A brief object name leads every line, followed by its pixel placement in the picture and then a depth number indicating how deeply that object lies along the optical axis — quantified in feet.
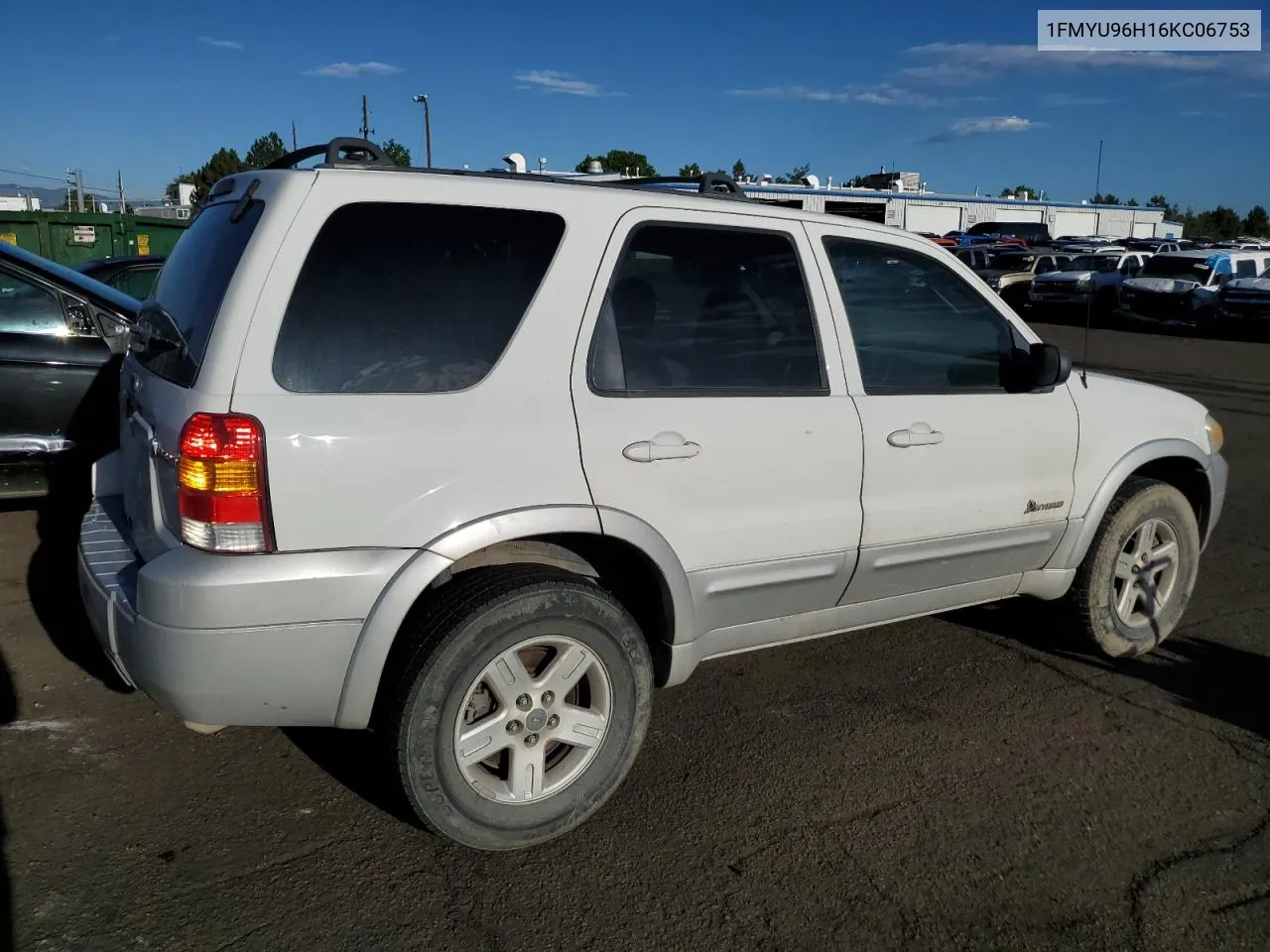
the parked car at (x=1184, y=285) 73.31
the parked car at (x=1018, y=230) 137.90
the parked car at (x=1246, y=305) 68.54
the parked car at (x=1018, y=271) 90.27
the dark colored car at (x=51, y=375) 17.25
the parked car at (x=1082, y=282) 80.28
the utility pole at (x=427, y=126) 139.66
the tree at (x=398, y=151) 130.37
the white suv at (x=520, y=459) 8.53
